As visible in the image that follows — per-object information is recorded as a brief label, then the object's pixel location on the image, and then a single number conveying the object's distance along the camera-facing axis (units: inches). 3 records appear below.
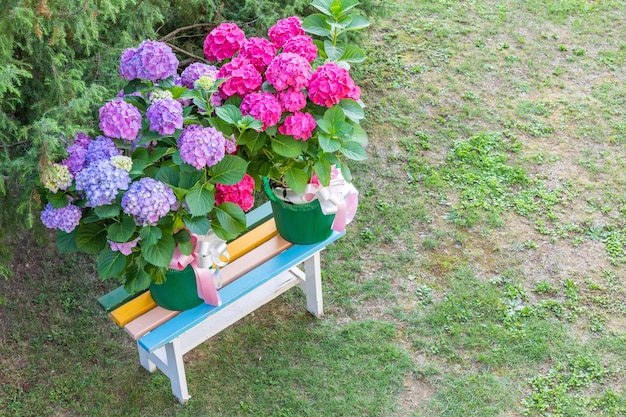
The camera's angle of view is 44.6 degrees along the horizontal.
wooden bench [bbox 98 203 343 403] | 118.0
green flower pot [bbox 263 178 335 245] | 125.0
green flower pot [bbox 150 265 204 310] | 114.2
